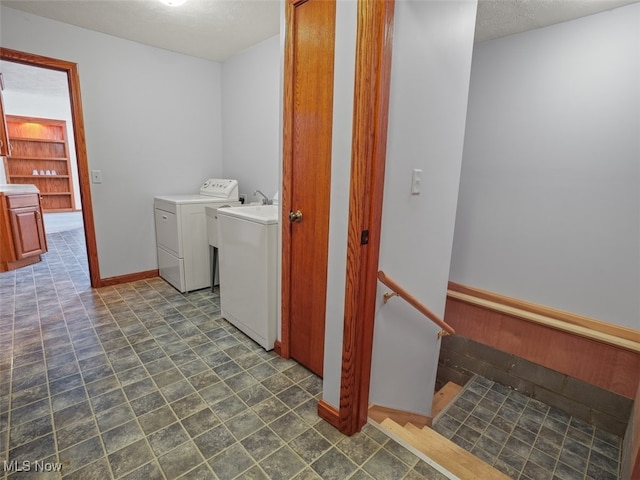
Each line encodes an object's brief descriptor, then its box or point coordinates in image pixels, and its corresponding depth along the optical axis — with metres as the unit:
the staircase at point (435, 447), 1.43
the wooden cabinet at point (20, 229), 3.55
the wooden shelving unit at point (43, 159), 6.80
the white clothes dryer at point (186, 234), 2.97
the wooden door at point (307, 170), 1.62
